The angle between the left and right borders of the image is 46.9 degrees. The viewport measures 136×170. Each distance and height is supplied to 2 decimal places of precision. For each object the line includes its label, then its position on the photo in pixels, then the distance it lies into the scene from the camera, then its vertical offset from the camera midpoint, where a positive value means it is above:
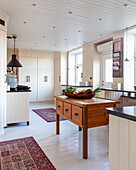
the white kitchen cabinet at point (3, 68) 3.36 +0.30
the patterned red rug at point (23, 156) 2.03 -1.09
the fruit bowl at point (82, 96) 2.71 -0.25
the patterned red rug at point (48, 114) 4.53 -1.06
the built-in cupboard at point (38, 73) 7.71 +0.44
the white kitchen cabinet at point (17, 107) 3.74 -0.61
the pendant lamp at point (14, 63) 5.19 +0.62
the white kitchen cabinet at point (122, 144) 1.05 -0.45
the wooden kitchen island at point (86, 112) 2.28 -0.48
